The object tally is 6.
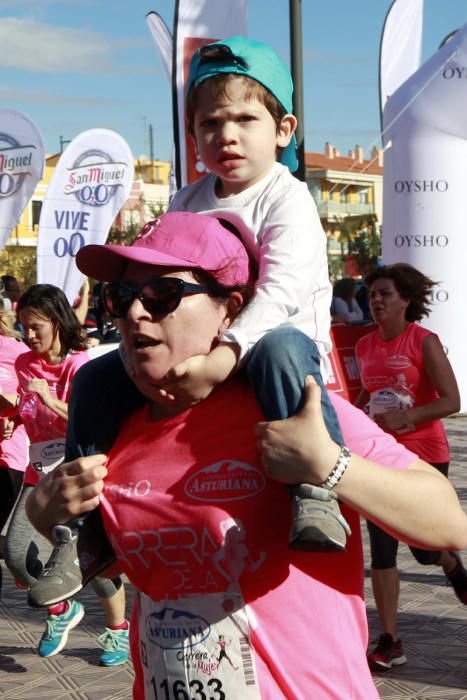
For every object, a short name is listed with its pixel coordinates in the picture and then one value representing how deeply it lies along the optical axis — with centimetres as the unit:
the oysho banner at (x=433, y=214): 1136
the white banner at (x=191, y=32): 830
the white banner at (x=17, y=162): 1327
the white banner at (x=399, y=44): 1304
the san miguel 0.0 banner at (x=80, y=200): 1262
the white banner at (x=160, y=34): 1452
